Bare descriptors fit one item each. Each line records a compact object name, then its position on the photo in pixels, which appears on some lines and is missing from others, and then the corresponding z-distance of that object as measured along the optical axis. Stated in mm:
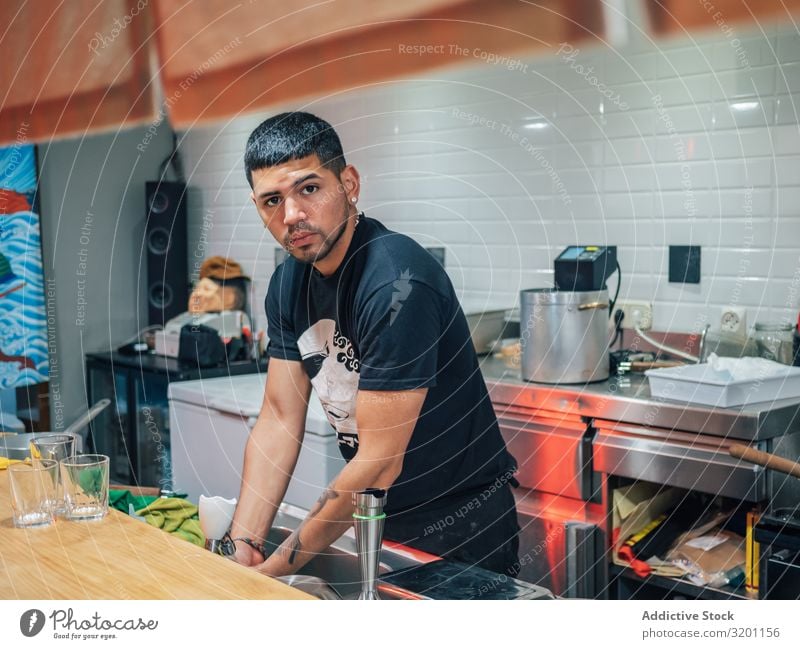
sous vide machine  1883
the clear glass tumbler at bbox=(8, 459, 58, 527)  1073
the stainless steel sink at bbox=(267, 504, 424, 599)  1100
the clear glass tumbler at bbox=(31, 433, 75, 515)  1107
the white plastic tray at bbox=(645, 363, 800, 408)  1695
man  1241
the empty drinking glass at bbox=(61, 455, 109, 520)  1084
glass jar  1890
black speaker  3131
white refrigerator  2031
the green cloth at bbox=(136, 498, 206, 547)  1261
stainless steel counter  1673
